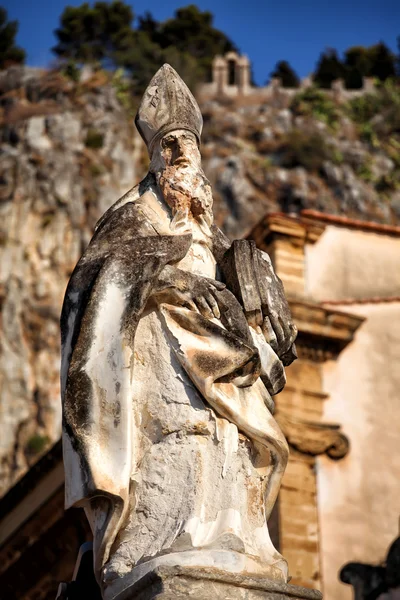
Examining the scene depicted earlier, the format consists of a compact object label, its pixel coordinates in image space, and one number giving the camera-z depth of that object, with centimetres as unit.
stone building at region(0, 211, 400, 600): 1126
